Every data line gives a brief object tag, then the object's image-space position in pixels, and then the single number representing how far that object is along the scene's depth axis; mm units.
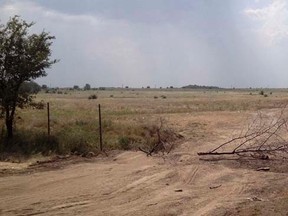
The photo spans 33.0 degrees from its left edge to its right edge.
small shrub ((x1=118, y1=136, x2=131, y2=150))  19717
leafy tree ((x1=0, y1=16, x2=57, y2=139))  19297
